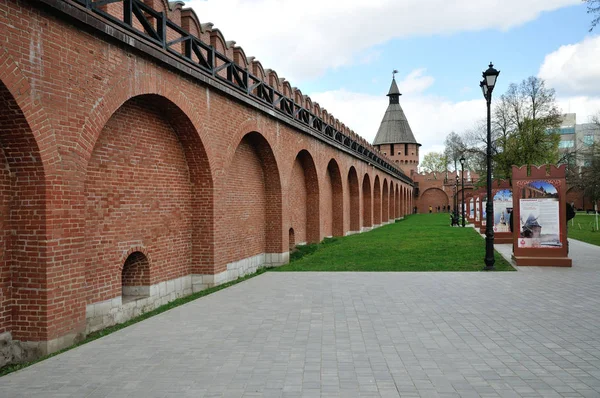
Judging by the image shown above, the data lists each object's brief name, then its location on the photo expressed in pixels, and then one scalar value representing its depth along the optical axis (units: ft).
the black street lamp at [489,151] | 38.24
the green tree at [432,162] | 310.86
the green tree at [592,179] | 100.22
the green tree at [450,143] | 226.75
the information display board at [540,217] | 39.68
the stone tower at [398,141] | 216.13
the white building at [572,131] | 262.08
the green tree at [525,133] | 114.32
